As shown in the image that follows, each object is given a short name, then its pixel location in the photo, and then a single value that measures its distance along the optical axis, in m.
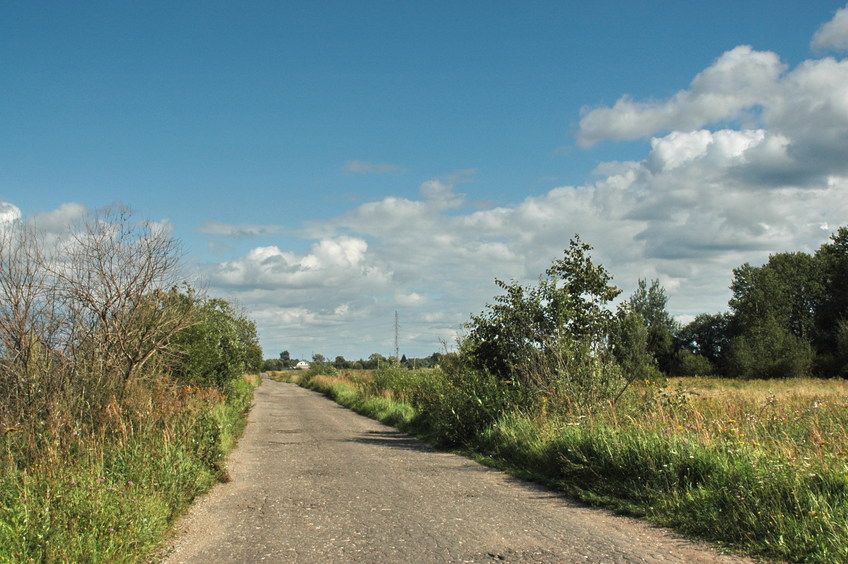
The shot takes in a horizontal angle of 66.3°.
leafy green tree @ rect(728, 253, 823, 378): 61.59
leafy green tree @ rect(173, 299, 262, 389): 18.98
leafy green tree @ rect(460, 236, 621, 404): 13.56
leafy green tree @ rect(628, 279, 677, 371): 73.06
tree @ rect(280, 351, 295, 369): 168.34
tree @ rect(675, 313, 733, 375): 83.31
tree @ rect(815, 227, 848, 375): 59.28
